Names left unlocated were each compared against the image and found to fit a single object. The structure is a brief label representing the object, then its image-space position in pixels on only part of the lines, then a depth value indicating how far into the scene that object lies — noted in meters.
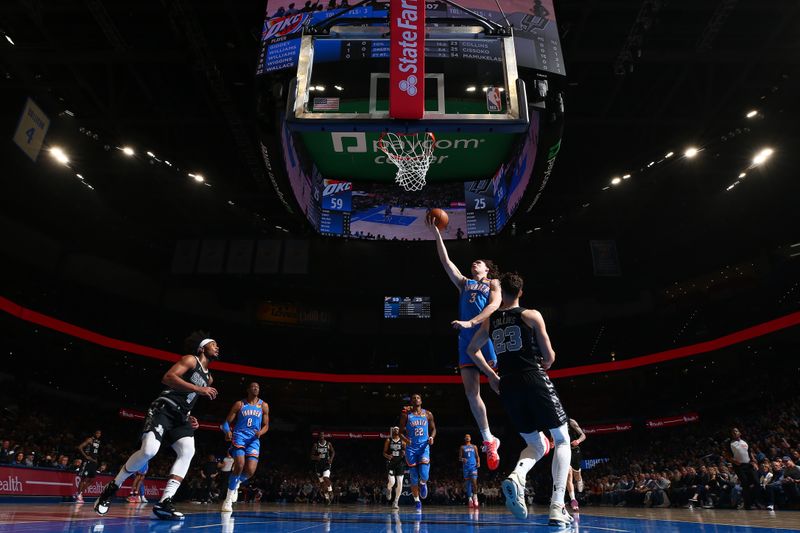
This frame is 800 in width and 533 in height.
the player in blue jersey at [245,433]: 7.73
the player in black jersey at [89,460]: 12.26
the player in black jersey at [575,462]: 9.57
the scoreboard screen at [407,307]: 27.94
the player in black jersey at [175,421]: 5.52
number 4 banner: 13.74
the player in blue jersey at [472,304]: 6.18
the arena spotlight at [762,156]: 18.31
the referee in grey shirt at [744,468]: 11.55
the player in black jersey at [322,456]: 14.12
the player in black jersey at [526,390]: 4.43
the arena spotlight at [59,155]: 17.08
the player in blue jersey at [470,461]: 12.82
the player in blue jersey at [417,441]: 10.00
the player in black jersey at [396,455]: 11.77
